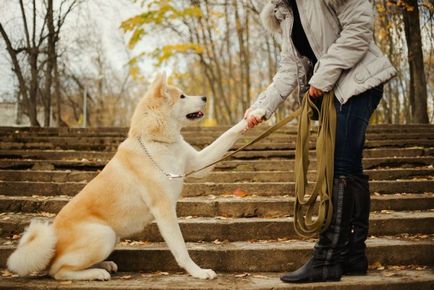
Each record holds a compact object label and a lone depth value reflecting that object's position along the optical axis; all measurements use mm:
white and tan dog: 3123
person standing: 2721
